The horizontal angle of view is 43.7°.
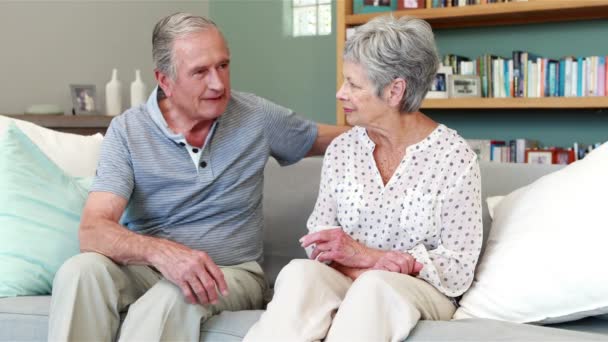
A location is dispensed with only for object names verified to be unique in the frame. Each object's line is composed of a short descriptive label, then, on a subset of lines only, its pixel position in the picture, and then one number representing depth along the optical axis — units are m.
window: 4.65
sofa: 1.42
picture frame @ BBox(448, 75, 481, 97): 3.81
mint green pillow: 1.82
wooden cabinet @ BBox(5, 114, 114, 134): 3.61
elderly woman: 1.46
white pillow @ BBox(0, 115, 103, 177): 2.12
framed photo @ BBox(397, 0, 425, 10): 3.82
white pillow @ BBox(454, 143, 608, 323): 1.49
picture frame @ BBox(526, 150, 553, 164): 3.73
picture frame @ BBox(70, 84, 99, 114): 4.02
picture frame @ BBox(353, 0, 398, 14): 3.91
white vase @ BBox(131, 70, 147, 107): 4.14
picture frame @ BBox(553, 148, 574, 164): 3.70
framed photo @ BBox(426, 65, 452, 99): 3.86
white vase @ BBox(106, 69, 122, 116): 4.04
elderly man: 1.78
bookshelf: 3.47
